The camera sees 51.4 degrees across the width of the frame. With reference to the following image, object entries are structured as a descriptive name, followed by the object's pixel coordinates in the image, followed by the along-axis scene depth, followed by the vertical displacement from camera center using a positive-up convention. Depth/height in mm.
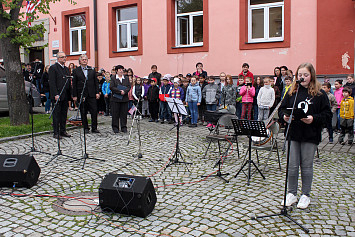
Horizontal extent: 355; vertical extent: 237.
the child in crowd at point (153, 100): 13289 -388
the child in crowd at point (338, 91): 10414 -89
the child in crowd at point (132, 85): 13375 +164
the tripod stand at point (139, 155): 7568 -1347
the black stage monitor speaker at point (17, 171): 5445 -1191
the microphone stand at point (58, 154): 7360 -1301
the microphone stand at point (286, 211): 4410 -1521
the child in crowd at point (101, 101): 15086 -470
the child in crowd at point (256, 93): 11542 -143
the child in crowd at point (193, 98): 12164 -302
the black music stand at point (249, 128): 5707 -620
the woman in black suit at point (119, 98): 10592 -252
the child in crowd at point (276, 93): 11003 -141
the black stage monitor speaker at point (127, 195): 4413 -1277
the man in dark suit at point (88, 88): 10117 +45
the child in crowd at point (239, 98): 11516 -302
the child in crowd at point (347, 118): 9125 -754
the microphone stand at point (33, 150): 8107 -1315
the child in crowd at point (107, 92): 14539 -98
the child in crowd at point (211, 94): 11945 -170
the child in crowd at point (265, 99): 10703 -311
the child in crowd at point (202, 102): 12711 -453
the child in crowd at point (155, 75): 14207 +546
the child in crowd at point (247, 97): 11334 -261
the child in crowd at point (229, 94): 11632 -169
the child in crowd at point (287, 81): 10537 +207
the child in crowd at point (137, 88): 13677 +49
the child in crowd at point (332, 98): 10094 -276
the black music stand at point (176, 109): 6930 -390
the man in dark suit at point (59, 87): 9352 +73
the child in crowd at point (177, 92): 12492 -101
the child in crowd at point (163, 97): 12945 -276
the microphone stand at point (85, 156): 7235 -1321
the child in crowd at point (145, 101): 13867 -456
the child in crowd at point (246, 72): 11914 +536
